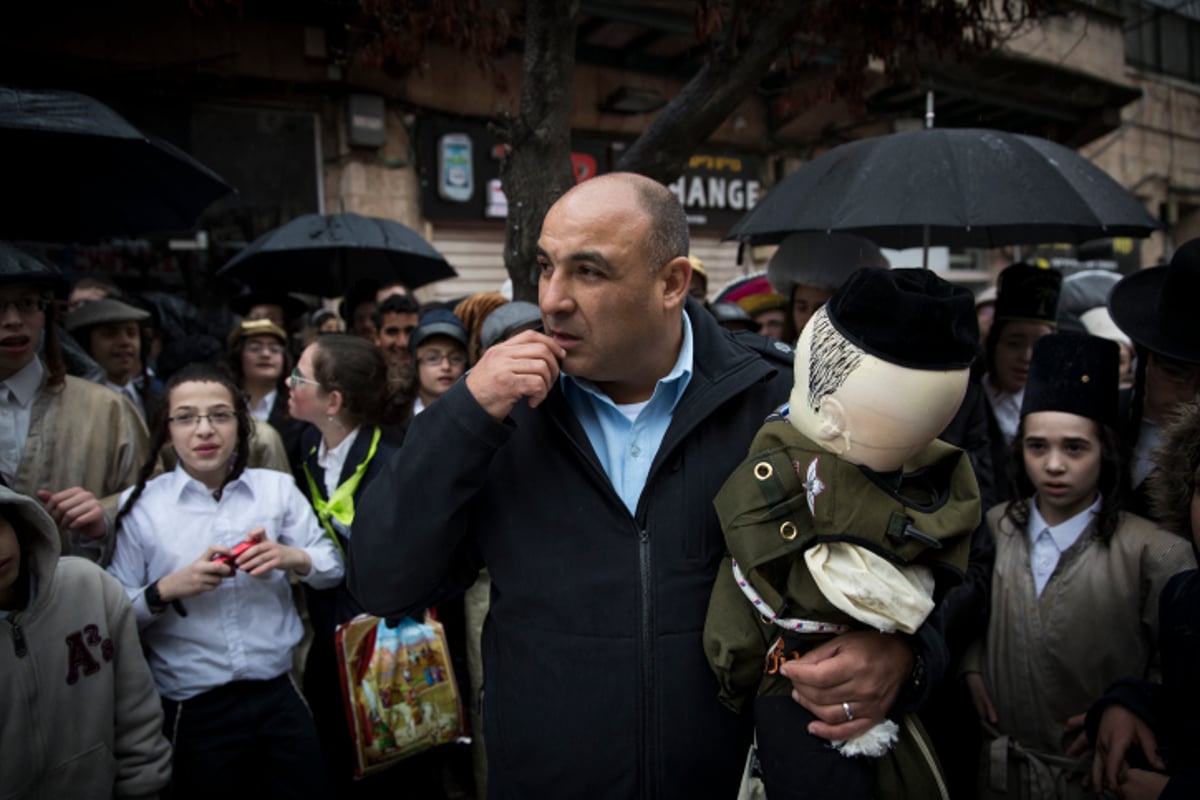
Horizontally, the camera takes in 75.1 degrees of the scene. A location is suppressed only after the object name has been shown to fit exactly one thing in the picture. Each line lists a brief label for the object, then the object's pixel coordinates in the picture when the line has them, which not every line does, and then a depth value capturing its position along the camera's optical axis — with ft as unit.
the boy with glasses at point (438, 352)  12.28
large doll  4.52
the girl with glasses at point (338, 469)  10.46
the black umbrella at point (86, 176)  10.48
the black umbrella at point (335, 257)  17.31
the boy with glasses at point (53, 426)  8.92
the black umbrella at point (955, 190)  9.25
